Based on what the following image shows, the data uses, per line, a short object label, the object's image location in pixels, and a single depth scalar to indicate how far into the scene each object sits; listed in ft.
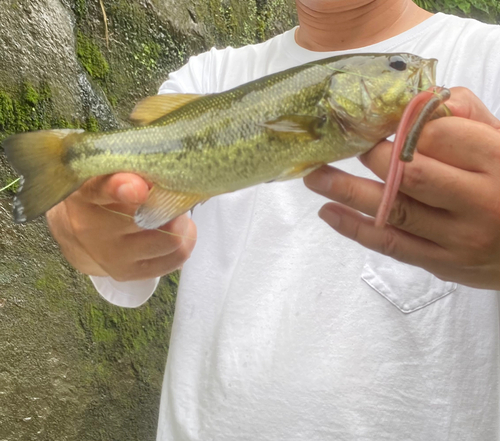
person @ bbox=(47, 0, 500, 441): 1.39
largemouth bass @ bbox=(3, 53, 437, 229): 1.19
